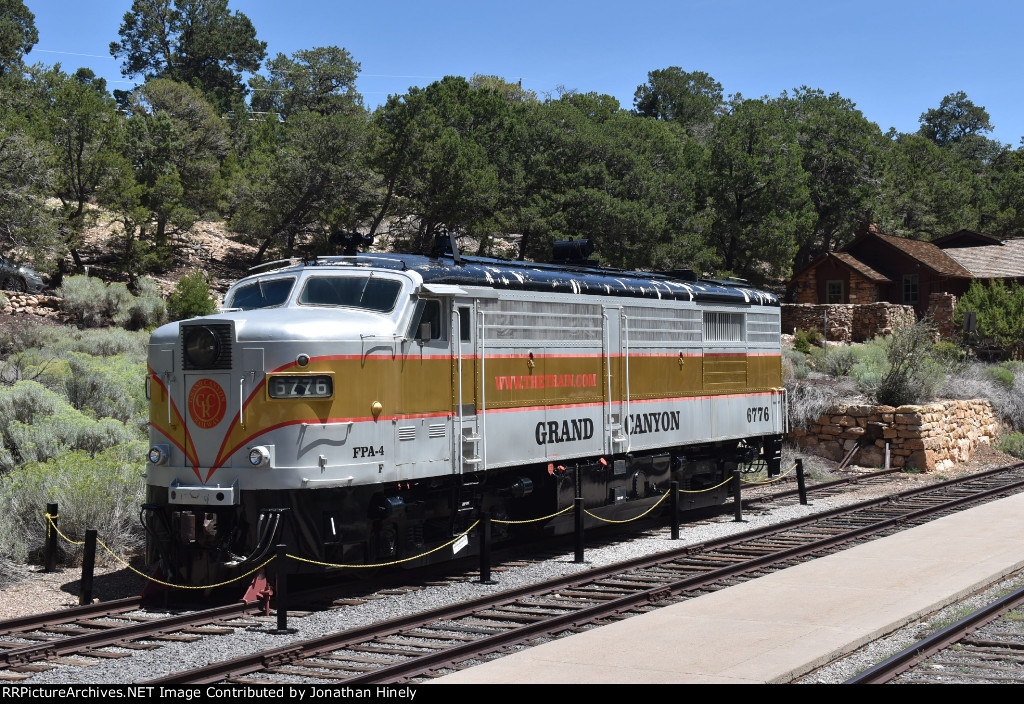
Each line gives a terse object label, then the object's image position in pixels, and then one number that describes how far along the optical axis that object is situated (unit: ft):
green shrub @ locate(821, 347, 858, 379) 98.32
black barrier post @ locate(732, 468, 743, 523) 55.16
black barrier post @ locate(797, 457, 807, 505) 62.44
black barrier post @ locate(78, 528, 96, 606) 35.45
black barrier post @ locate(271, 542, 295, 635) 31.48
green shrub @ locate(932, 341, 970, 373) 97.96
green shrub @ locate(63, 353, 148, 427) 60.03
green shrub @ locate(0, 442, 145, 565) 42.16
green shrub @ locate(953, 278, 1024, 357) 130.21
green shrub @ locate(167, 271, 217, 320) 111.04
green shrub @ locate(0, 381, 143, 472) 50.31
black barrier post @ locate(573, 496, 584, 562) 44.06
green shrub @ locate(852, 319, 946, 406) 80.79
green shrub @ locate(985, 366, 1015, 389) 100.94
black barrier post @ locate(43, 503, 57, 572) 40.34
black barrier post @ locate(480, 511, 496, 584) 39.88
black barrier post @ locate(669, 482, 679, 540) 50.60
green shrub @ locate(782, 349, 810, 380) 96.19
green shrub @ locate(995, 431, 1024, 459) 88.58
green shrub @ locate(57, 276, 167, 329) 114.32
